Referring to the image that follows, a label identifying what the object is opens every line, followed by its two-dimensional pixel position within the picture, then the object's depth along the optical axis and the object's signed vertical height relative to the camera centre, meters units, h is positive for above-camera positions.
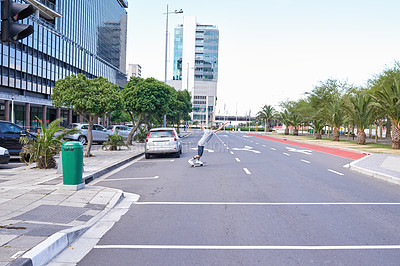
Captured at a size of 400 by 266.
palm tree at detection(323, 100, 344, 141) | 41.59 +1.45
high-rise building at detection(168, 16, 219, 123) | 147.88 +27.16
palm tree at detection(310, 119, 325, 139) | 50.78 -0.02
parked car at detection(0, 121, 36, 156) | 14.91 -0.84
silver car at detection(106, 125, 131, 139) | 35.65 -0.95
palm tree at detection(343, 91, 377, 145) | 34.31 +1.49
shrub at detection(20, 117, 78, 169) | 12.74 -1.08
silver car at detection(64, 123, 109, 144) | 25.70 -1.13
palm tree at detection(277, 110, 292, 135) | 70.03 +1.58
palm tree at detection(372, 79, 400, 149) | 27.14 +1.84
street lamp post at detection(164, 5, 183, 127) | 34.44 +8.66
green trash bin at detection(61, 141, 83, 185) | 8.95 -1.14
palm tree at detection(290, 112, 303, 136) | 67.44 +0.99
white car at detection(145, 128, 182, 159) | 18.45 -1.06
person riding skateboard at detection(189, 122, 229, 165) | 14.99 -0.75
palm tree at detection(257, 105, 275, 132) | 90.25 +3.27
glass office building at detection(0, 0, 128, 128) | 44.23 +10.08
